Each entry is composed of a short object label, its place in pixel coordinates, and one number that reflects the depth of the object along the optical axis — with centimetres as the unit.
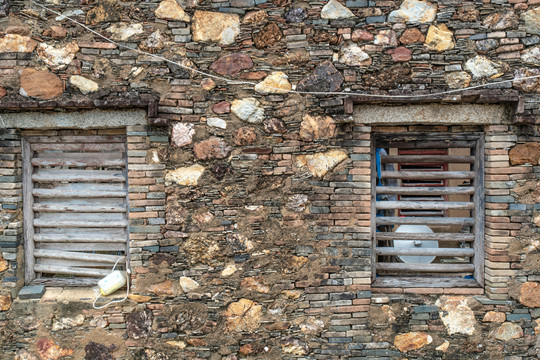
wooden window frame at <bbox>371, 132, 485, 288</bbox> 363
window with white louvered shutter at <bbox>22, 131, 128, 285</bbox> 369
